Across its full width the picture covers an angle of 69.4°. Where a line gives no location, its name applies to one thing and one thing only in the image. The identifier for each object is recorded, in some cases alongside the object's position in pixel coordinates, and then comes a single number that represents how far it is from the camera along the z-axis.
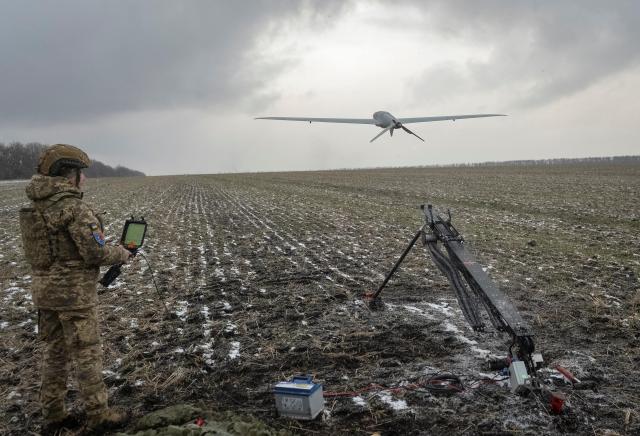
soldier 3.86
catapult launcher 3.93
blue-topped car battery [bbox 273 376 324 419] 4.10
